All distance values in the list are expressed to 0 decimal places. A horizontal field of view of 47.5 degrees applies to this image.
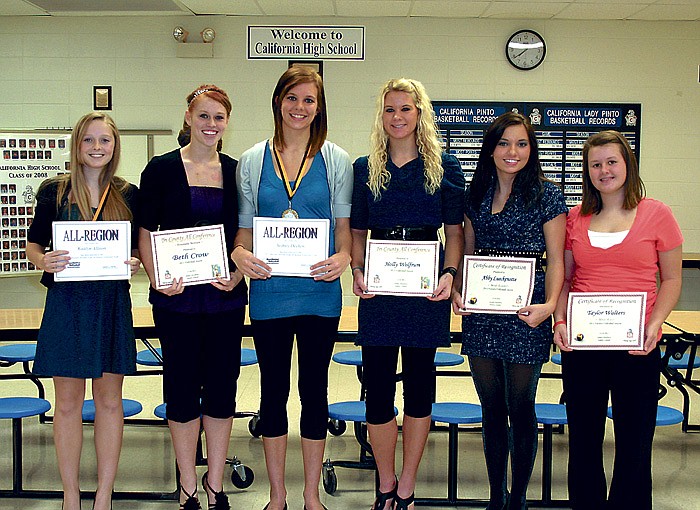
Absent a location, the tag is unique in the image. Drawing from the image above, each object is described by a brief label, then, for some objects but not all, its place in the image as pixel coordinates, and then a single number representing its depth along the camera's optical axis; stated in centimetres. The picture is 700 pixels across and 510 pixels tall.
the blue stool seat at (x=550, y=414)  337
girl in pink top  267
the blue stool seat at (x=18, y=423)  339
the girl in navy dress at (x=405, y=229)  292
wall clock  726
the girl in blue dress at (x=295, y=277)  287
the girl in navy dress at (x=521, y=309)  280
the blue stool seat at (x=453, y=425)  337
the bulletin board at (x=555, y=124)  732
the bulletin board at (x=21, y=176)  703
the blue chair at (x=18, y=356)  400
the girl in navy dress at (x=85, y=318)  292
